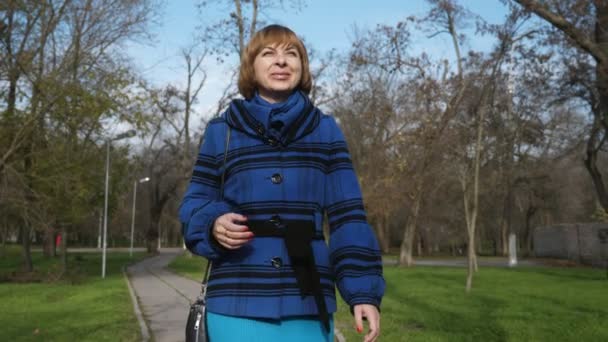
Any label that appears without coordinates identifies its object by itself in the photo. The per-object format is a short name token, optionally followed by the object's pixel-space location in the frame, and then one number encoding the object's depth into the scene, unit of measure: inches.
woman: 81.6
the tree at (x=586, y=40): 410.6
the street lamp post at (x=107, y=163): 962.2
